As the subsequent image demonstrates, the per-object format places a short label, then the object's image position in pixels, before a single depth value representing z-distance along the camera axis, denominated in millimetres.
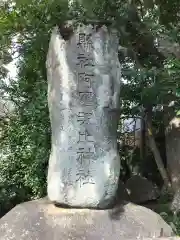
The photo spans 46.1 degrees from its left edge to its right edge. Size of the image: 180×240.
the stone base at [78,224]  1967
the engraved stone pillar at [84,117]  2075
